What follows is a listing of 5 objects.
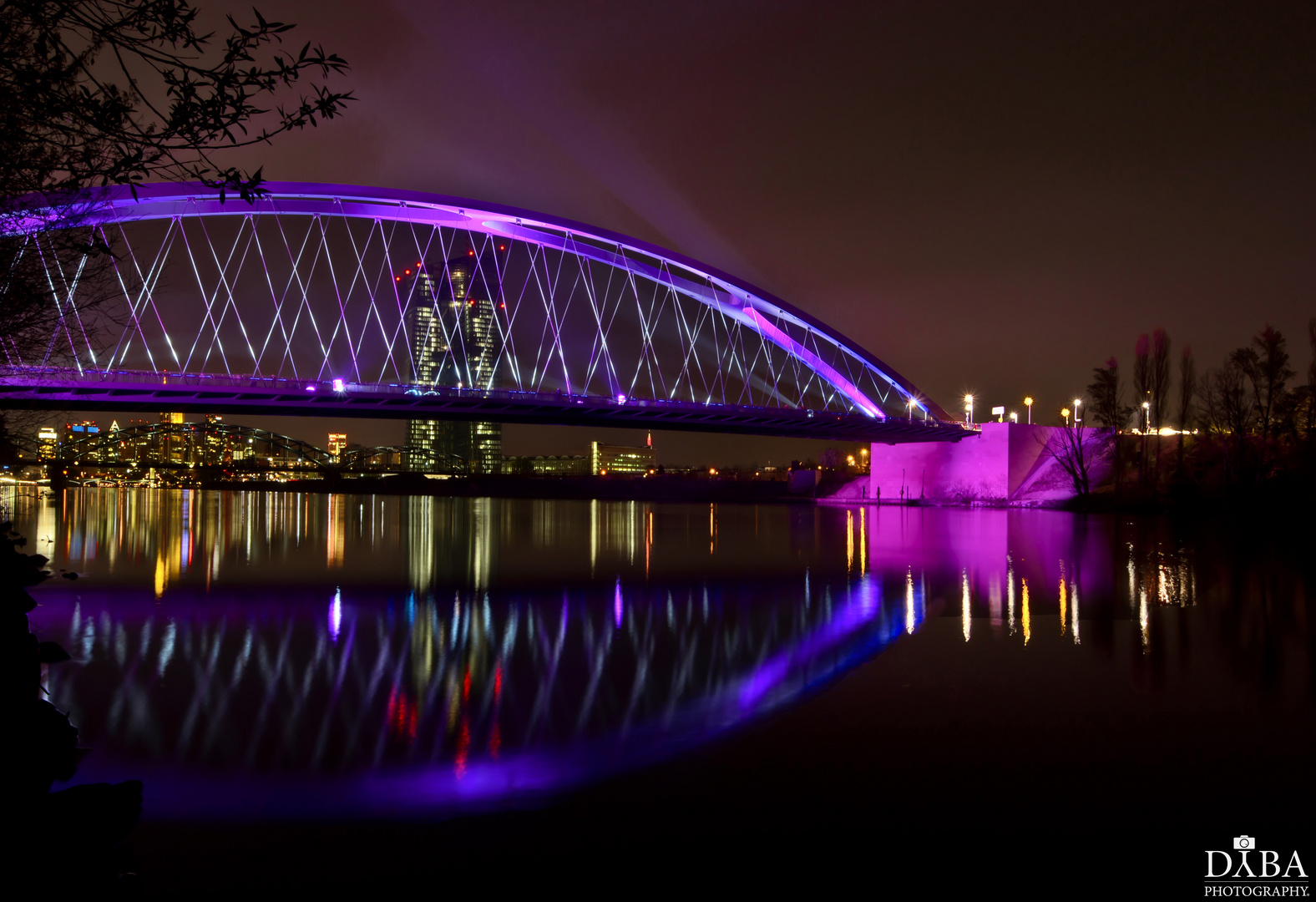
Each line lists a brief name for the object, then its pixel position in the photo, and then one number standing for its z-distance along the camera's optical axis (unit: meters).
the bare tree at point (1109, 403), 54.84
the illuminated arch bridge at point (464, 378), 30.73
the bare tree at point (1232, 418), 44.91
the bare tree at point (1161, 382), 53.19
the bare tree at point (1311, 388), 43.28
